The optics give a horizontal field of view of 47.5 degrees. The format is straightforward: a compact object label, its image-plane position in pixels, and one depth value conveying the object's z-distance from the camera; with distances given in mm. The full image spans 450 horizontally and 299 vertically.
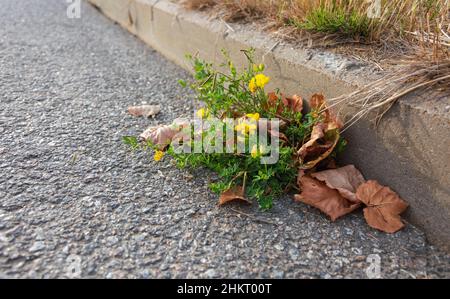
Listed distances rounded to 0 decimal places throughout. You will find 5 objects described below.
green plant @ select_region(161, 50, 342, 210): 554
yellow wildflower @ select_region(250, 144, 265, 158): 540
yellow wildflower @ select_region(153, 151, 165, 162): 581
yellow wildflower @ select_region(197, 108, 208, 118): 593
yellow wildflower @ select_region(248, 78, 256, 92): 586
